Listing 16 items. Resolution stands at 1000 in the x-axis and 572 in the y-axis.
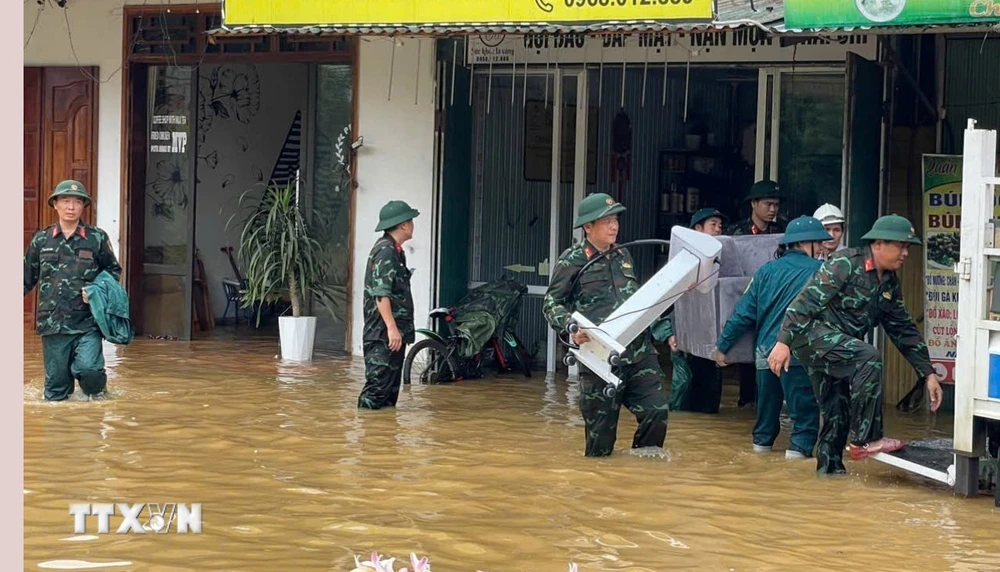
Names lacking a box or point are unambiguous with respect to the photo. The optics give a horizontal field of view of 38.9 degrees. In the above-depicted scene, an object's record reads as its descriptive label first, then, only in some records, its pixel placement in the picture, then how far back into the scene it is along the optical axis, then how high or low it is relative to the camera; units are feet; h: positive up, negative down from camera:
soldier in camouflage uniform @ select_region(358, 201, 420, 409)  34.06 -2.14
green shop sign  28.71 +4.62
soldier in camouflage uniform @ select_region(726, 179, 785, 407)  35.58 +0.52
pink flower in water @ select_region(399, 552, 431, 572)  12.76 -3.14
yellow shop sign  32.76 +5.18
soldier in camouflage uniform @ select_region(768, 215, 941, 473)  27.17 -2.07
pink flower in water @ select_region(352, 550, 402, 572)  12.94 -3.19
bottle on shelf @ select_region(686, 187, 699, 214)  47.96 +0.91
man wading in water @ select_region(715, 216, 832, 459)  29.81 -2.12
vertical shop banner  35.22 -0.53
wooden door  48.34 +2.63
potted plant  43.39 -1.39
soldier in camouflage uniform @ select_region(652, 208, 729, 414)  35.63 -3.88
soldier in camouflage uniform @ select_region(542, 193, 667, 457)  28.71 -1.53
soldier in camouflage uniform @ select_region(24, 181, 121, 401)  34.04 -1.84
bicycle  39.99 -3.66
